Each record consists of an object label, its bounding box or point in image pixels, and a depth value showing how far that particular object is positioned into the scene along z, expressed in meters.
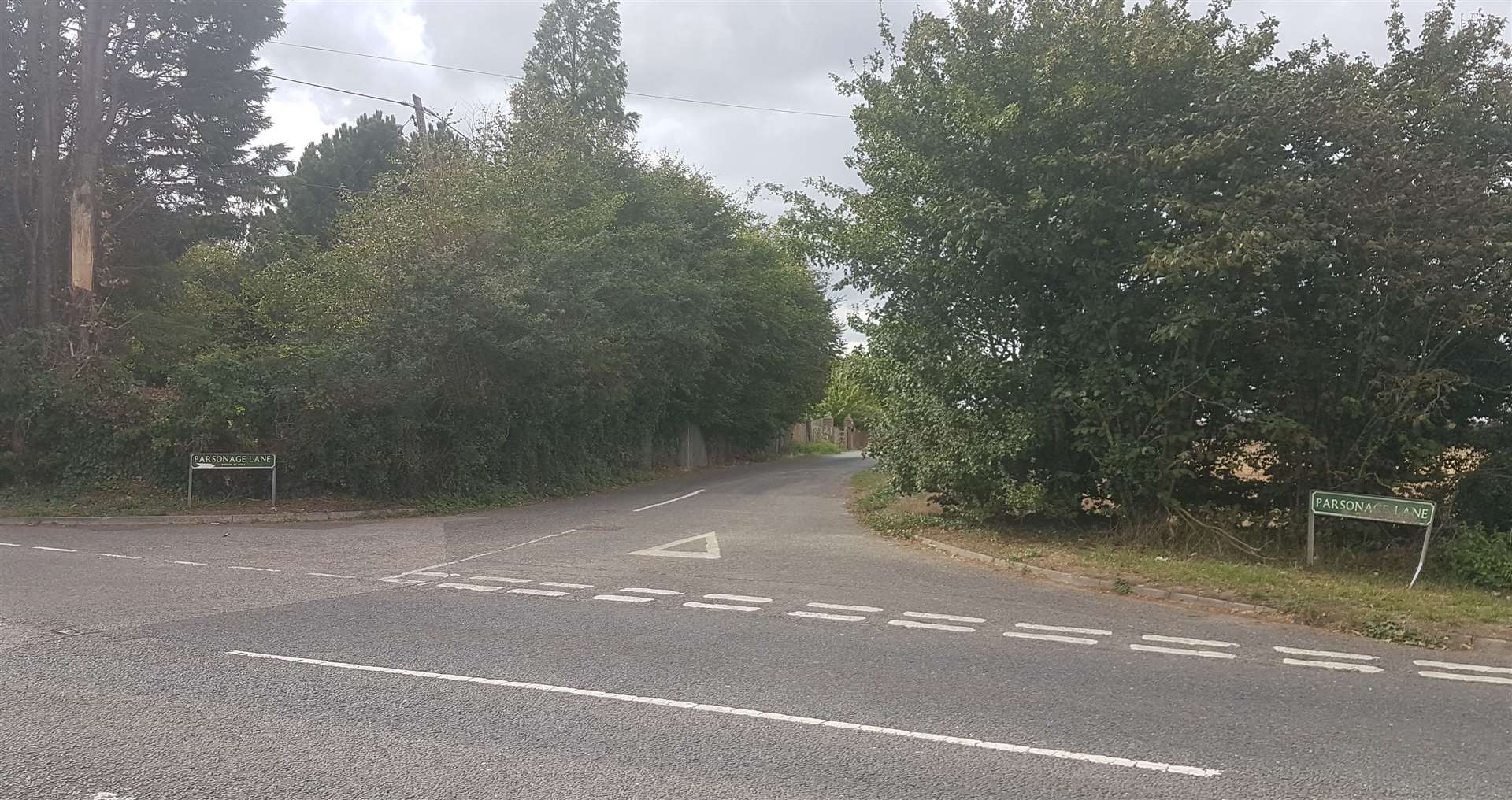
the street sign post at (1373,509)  9.49
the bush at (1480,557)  9.60
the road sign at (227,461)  16.03
